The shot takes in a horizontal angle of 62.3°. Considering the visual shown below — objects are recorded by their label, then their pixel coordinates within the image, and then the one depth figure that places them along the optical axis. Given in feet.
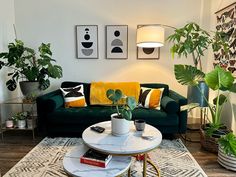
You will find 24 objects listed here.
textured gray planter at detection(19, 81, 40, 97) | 10.14
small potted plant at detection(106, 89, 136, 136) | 5.61
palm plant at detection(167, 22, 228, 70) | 8.62
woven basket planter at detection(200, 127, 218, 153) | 8.14
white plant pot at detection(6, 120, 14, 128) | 9.82
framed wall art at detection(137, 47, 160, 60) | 11.74
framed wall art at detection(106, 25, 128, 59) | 11.66
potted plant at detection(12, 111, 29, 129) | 9.81
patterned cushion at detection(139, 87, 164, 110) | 9.99
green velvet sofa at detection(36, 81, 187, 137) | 9.04
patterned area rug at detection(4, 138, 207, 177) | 6.68
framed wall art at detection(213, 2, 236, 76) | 8.58
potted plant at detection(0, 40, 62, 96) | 9.77
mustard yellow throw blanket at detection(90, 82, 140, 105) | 10.67
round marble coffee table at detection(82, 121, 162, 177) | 5.22
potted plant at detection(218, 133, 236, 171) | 6.43
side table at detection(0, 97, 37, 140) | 9.79
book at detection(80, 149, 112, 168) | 4.89
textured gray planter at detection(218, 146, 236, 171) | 6.91
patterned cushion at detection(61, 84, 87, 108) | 10.21
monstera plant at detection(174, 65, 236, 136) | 7.27
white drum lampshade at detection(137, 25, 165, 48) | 9.78
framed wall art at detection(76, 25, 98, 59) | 11.74
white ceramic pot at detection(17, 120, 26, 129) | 9.80
